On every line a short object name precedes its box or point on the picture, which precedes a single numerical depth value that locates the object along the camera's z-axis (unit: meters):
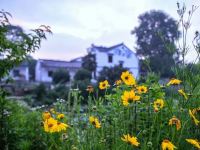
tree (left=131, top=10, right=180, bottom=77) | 35.17
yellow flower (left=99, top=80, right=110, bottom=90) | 1.99
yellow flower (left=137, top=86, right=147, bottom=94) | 1.86
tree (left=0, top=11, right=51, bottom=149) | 2.54
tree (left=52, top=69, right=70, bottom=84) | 24.59
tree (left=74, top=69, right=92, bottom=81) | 22.89
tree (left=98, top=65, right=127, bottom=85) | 21.69
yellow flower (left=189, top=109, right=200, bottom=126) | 1.50
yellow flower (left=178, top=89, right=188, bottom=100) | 1.65
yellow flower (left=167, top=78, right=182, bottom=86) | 1.75
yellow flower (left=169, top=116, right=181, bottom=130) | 1.43
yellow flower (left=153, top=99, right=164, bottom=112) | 1.78
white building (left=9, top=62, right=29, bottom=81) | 34.52
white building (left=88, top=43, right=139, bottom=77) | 32.35
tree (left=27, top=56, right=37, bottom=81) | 40.33
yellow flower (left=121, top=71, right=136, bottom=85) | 1.83
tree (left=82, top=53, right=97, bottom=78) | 27.69
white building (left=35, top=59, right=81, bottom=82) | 35.62
